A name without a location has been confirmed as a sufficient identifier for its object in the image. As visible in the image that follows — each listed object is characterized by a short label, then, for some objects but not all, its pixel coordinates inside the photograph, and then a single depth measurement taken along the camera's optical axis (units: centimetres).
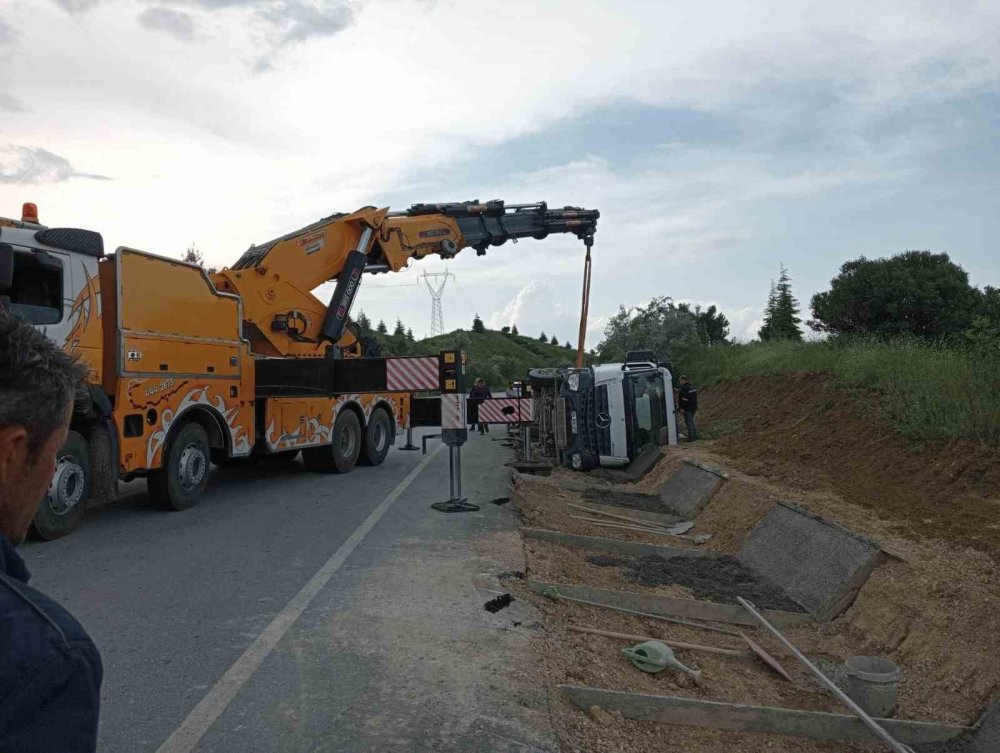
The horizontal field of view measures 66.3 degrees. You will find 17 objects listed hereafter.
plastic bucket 452
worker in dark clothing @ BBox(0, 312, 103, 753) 105
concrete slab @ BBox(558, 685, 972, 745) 416
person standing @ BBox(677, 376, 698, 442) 1598
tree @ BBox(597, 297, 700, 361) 2914
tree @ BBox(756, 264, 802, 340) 3703
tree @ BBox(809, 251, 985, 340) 2420
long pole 400
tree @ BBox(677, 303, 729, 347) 4269
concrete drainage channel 422
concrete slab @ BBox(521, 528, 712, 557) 812
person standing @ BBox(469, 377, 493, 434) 2217
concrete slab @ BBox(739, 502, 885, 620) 623
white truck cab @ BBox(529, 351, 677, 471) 1402
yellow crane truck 780
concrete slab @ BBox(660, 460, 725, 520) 1047
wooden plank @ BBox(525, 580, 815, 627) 617
